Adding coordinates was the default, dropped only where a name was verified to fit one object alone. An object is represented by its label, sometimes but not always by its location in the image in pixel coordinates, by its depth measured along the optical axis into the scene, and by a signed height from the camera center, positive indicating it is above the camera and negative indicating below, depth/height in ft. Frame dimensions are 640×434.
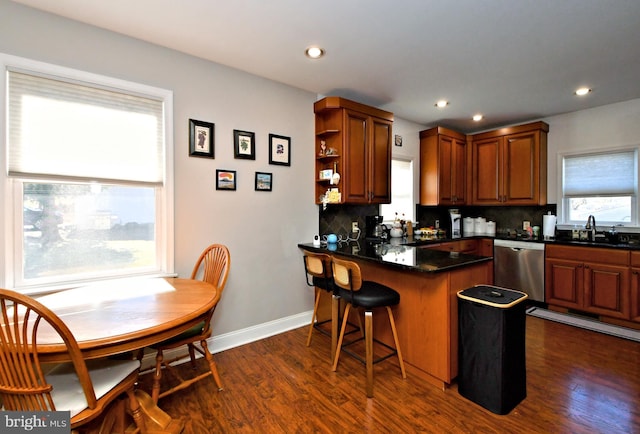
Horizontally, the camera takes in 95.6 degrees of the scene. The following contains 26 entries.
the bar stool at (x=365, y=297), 6.67 -2.01
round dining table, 4.12 -1.73
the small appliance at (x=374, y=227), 12.60 -0.59
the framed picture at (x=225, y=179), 8.80 +1.06
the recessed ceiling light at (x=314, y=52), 7.87 +4.46
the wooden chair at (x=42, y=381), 3.63 -2.27
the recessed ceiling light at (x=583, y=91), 10.37 +4.45
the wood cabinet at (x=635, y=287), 9.89 -2.53
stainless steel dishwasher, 12.19 -2.33
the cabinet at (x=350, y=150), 10.55 +2.41
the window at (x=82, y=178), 6.28 +0.87
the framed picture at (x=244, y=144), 9.09 +2.21
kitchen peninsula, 6.68 -2.13
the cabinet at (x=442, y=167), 14.08 +2.35
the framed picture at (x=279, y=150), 9.86 +2.22
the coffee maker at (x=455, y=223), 15.17 -0.50
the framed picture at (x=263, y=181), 9.61 +1.11
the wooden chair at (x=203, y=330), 6.19 -2.65
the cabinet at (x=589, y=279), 10.20 -2.49
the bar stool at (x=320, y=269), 7.97 -1.57
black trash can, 5.90 -2.85
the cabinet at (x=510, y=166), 13.19 +2.29
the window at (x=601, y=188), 11.66 +1.08
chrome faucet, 11.77 -0.54
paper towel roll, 12.84 -0.57
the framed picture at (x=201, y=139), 8.32 +2.19
